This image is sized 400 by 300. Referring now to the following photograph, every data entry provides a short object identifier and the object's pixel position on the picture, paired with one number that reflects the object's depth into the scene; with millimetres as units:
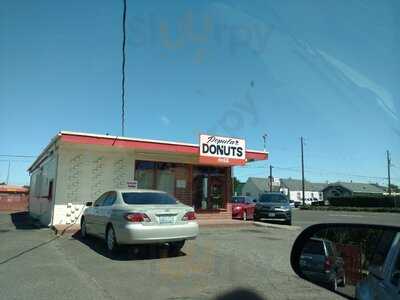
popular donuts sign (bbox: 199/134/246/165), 19453
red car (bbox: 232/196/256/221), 25984
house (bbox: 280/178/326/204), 103375
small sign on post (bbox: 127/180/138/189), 17969
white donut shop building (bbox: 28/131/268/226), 17641
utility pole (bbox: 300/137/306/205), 62531
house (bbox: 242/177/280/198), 105075
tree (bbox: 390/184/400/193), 115181
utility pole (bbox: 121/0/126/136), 11469
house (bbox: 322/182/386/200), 100562
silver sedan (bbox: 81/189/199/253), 9727
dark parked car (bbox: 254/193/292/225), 24156
